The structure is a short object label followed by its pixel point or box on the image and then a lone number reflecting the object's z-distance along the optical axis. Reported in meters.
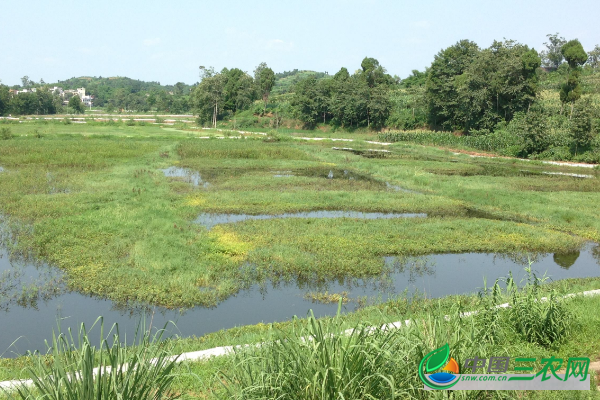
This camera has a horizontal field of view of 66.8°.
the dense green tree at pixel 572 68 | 30.74
